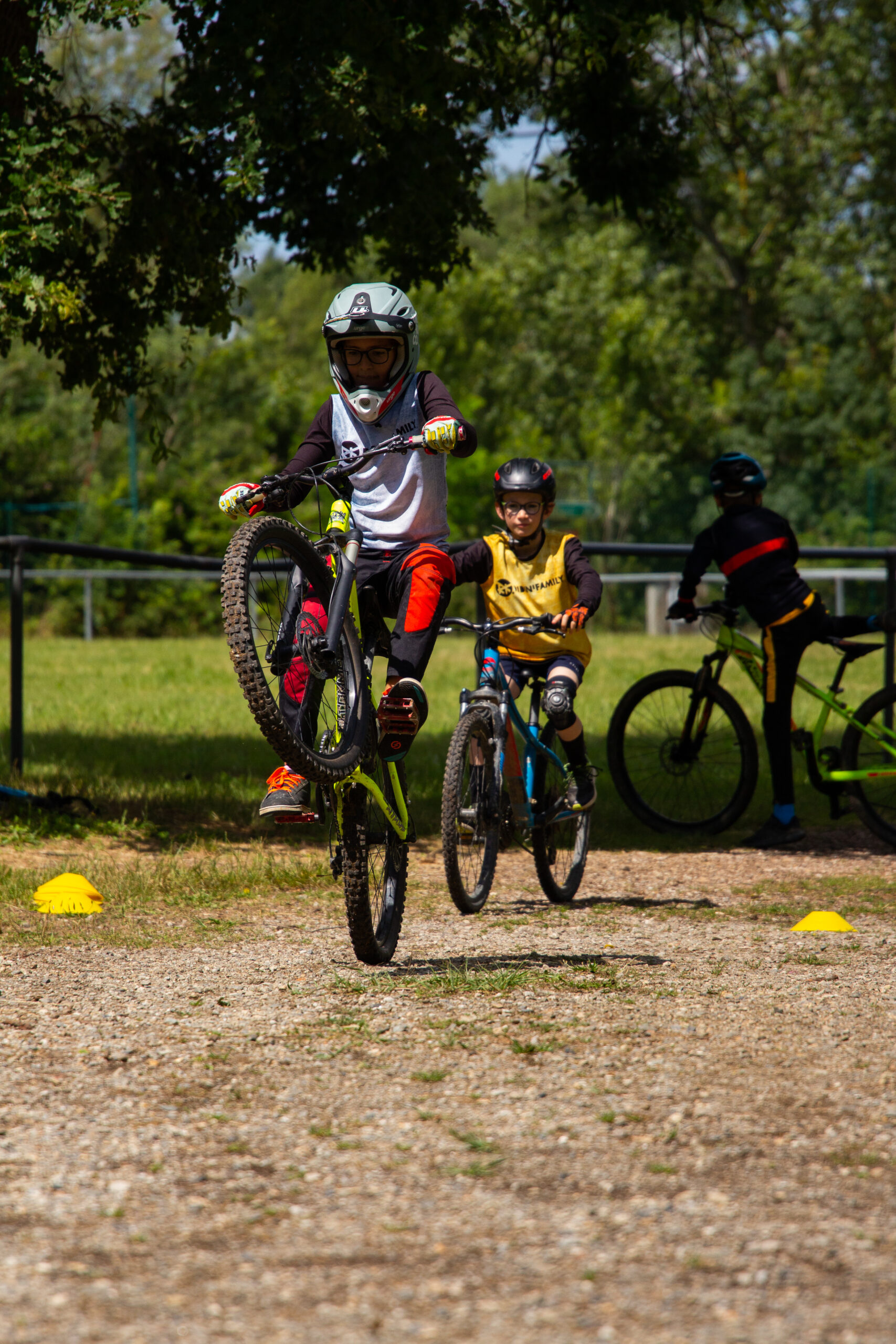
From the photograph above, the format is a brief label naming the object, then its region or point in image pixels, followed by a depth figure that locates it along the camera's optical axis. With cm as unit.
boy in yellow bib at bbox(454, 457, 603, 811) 1151
